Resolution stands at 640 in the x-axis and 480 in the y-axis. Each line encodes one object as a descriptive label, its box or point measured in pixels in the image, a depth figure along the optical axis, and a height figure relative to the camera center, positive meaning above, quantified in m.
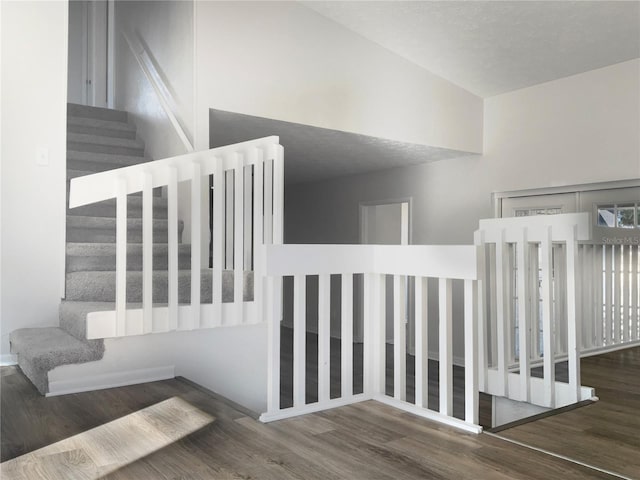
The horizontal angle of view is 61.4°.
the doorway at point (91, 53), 6.46 +2.42
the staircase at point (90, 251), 2.72 +0.00
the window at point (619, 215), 4.61 +0.32
